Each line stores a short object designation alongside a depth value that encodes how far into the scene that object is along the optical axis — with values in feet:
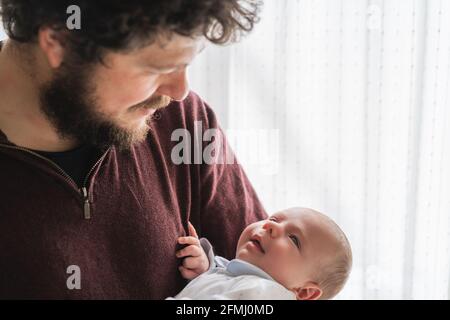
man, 3.45
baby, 4.14
